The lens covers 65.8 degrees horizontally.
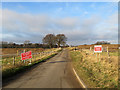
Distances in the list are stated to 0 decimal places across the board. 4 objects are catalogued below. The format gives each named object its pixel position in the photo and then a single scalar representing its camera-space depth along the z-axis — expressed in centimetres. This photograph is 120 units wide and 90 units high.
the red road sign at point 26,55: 1094
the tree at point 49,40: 6686
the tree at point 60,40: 6662
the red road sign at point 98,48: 1236
